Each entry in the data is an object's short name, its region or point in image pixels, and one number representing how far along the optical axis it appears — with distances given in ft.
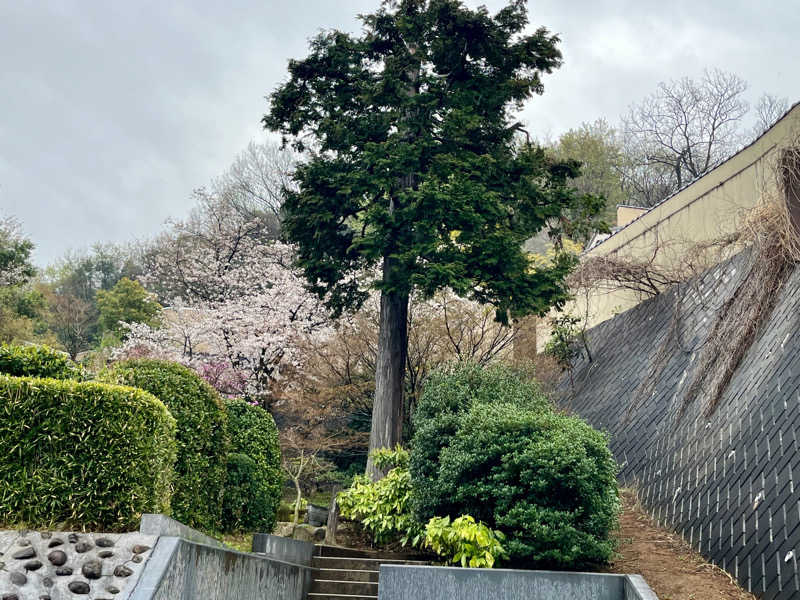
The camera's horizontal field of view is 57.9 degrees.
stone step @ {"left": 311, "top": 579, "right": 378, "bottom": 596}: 28.04
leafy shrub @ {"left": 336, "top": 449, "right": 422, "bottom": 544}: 30.37
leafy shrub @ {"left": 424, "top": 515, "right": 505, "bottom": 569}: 21.95
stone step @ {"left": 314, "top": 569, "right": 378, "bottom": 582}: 28.99
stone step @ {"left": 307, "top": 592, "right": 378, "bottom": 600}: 27.81
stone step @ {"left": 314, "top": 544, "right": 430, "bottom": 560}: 30.30
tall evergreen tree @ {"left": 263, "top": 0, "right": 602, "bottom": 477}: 36.96
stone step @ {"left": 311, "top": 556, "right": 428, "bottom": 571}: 29.19
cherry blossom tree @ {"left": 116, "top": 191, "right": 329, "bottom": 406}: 59.93
